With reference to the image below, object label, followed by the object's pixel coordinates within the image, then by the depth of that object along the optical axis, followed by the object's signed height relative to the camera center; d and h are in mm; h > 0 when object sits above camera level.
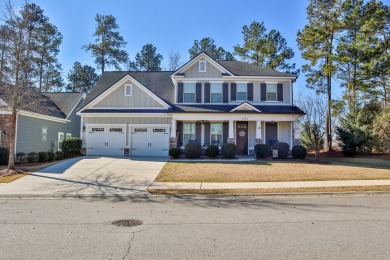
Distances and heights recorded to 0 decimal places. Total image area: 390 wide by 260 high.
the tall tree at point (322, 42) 27672 +9627
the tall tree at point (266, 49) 36375 +11527
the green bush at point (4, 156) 16750 -636
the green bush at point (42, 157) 17752 -720
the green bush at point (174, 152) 20078 -445
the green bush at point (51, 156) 18108 -685
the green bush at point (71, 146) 20344 -92
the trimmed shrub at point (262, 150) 20047 -281
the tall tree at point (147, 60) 45906 +12613
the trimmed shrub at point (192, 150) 19812 -301
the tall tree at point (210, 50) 41844 +13303
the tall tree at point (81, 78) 44312 +9589
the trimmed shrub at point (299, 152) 20464 -404
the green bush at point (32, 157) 17453 -712
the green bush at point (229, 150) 19938 -294
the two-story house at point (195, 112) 21656 +2319
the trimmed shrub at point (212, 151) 20359 -368
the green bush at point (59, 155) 19198 -655
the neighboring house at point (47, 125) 18703 +1404
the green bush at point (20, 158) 17125 -757
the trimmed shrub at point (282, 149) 20234 -210
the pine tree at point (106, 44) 42062 +13755
